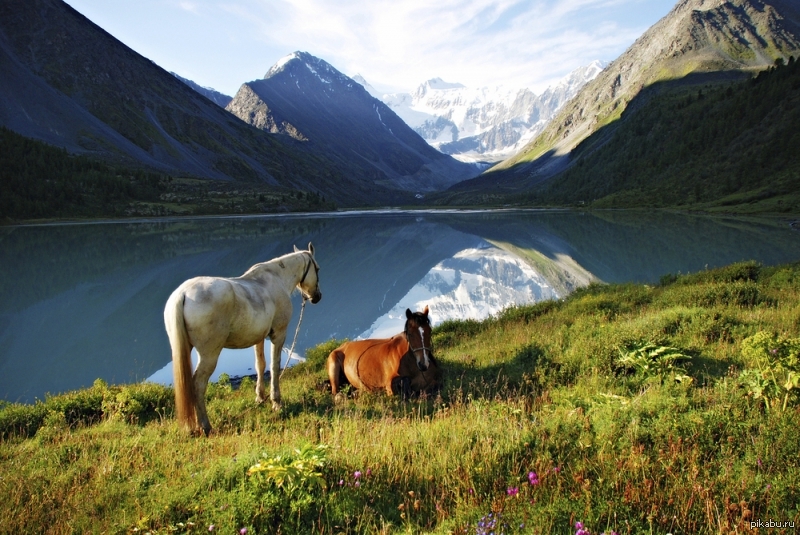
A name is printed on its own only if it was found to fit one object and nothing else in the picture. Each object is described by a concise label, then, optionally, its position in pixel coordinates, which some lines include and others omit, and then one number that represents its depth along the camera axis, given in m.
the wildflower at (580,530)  3.32
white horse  6.75
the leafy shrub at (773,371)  5.32
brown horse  8.43
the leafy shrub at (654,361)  7.61
